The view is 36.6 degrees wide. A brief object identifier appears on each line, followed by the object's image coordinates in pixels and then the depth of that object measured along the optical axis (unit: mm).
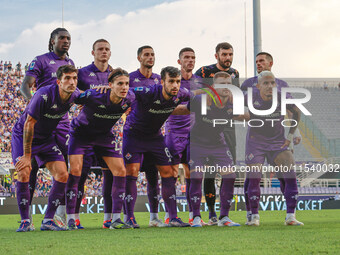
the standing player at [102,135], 7484
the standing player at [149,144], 7914
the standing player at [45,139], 7309
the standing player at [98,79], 8672
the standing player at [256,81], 8908
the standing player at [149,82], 8758
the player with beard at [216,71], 9172
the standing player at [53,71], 8305
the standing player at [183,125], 8969
